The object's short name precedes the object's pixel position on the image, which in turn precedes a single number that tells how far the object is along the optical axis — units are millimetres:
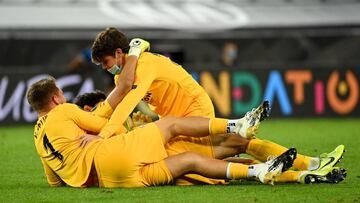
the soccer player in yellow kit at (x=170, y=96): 17047
